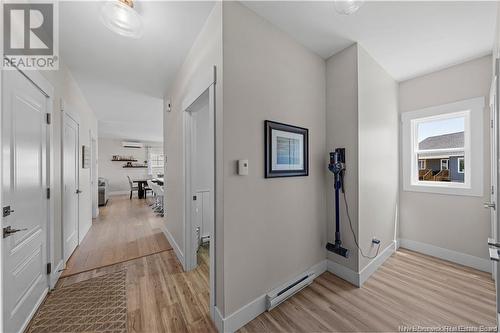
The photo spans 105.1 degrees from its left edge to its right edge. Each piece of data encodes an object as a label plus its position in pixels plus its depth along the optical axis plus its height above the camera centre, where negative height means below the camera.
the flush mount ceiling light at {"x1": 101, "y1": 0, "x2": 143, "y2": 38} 1.38 +1.11
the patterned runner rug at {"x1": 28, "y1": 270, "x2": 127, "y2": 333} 1.53 -1.28
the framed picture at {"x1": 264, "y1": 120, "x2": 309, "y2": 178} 1.75 +0.16
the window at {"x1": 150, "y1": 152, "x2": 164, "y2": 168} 9.37 +0.33
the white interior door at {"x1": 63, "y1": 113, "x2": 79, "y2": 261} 2.44 -0.26
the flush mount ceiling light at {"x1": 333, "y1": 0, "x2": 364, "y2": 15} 1.32 +1.12
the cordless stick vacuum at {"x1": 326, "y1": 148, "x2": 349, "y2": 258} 2.08 -0.16
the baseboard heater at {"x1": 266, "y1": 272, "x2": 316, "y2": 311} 1.70 -1.19
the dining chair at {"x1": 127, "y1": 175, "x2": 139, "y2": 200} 7.77 -0.89
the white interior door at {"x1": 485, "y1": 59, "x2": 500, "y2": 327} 0.97 -0.45
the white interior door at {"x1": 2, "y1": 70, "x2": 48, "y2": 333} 1.33 -0.25
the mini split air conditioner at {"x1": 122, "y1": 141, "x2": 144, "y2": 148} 8.77 +1.04
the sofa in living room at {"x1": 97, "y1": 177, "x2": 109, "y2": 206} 6.04 -0.79
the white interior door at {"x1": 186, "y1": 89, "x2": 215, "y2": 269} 1.63 -0.03
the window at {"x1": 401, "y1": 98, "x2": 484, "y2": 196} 2.34 +0.23
